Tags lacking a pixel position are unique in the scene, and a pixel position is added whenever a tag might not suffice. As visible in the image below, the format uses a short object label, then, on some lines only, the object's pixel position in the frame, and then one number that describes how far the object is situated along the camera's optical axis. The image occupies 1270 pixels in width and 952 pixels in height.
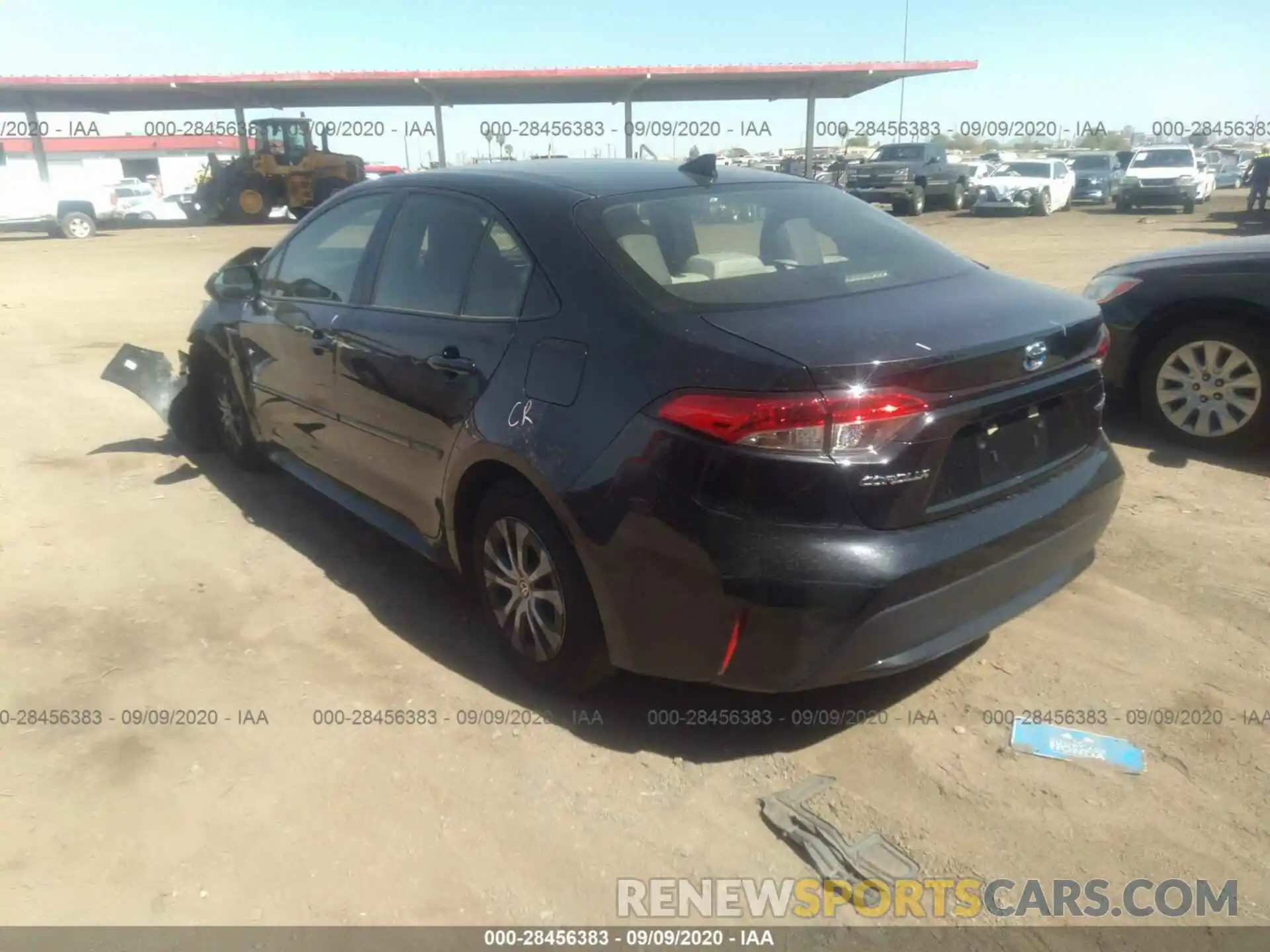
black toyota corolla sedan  2.48
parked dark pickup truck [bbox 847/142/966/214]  27.05
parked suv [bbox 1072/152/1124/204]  31.55
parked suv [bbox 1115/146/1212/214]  26.03
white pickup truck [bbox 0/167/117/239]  27.53
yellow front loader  29.42
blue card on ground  2.91
